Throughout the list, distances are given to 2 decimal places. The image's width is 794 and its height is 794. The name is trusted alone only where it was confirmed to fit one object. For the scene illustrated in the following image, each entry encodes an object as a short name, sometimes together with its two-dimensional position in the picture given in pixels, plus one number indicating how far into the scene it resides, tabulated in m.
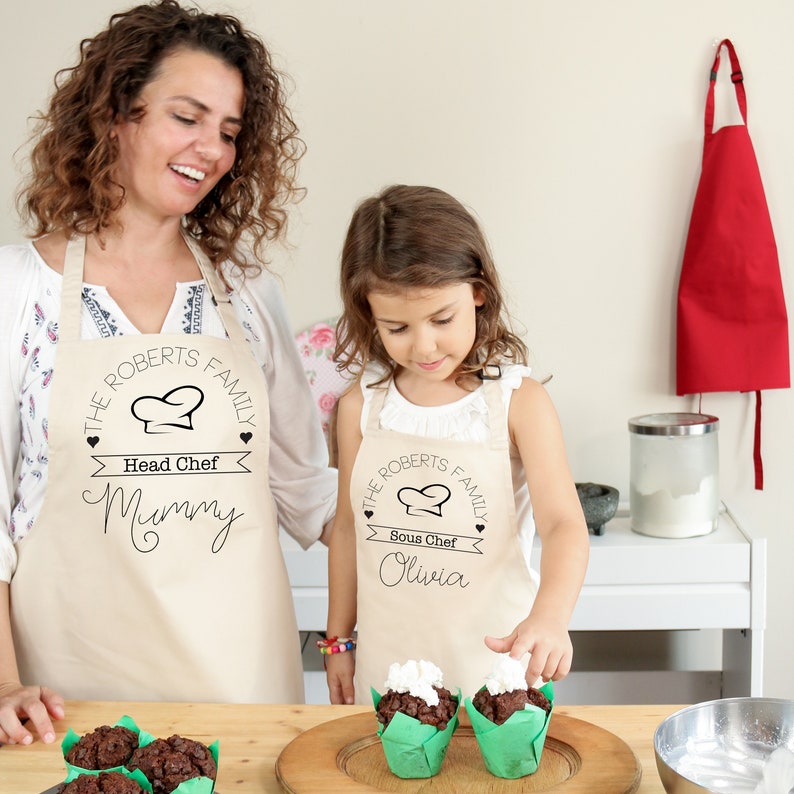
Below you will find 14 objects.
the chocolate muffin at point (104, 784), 0.86
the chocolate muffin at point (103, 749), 0.94
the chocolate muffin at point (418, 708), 1.03
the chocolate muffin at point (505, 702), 1.01
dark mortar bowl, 2.46
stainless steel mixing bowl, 0.93
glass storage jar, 2.47
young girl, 1.40
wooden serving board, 0.99
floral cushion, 2.81
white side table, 2.40
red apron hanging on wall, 2.63
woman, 1.42
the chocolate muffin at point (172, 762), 0.90
